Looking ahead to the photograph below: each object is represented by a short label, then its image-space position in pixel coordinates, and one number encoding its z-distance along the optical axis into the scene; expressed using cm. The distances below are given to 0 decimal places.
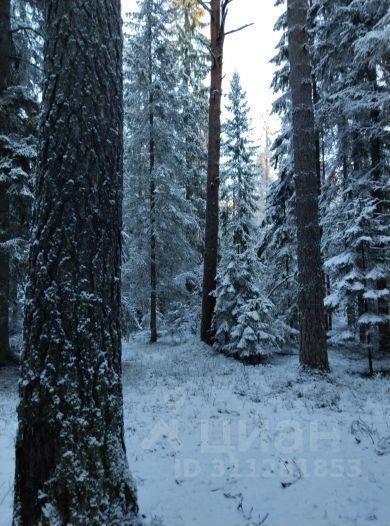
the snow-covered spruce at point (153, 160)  1789
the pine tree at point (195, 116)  2238
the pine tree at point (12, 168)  914
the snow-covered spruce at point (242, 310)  1105
